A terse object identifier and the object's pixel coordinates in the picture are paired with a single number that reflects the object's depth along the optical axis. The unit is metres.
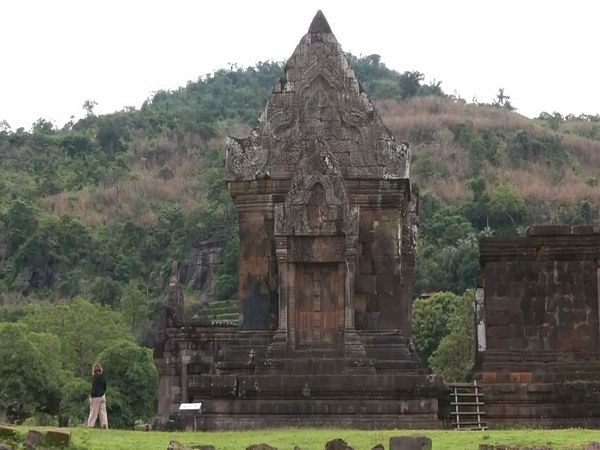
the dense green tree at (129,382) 58.94
